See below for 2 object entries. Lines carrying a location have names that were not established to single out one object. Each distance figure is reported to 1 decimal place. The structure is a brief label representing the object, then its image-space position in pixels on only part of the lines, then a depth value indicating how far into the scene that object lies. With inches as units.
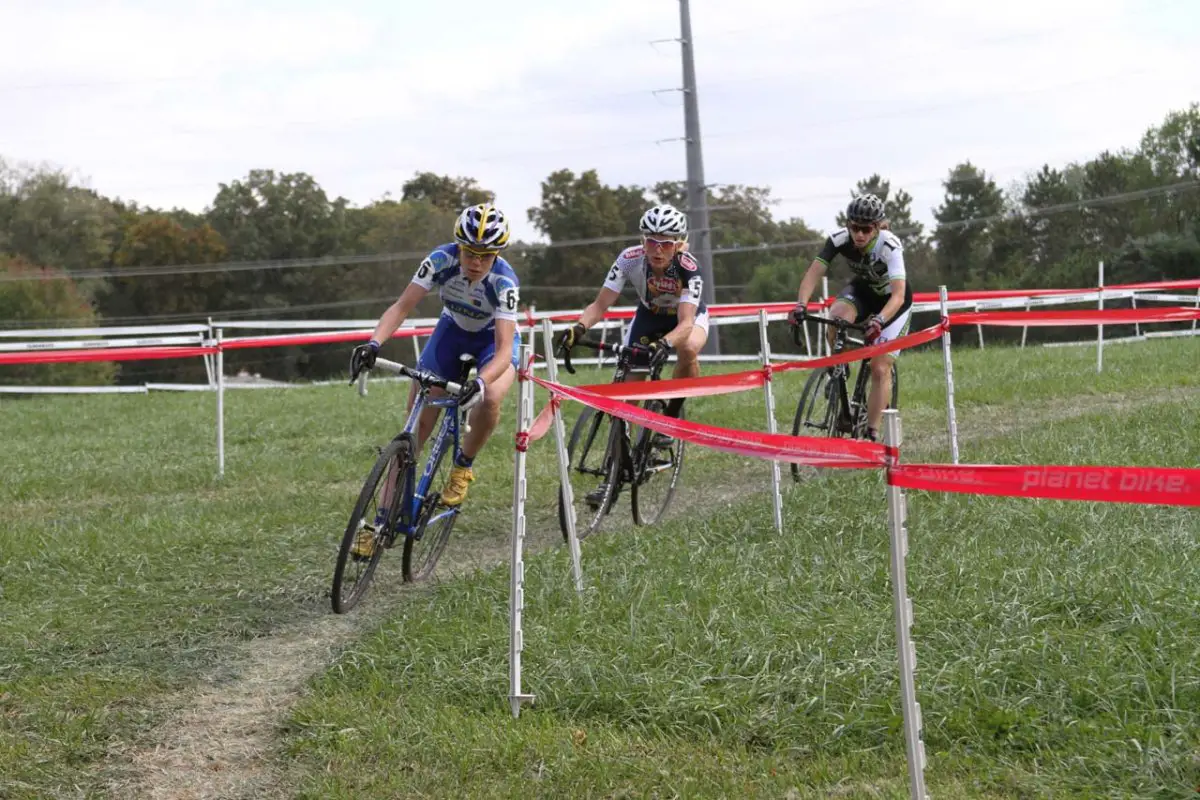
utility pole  1503.4
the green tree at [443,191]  2883.9
